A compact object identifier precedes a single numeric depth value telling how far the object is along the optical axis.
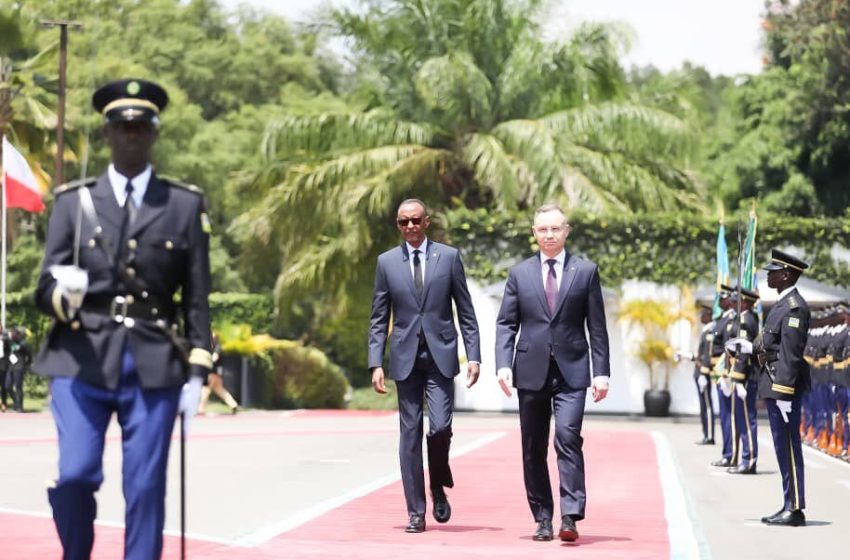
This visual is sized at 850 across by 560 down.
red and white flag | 32.41
